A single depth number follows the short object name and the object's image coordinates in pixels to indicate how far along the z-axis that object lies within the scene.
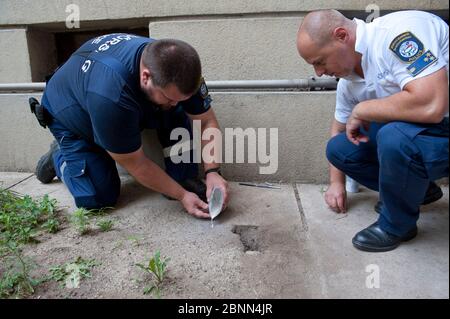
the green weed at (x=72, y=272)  1.50
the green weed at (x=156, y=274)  1.41
